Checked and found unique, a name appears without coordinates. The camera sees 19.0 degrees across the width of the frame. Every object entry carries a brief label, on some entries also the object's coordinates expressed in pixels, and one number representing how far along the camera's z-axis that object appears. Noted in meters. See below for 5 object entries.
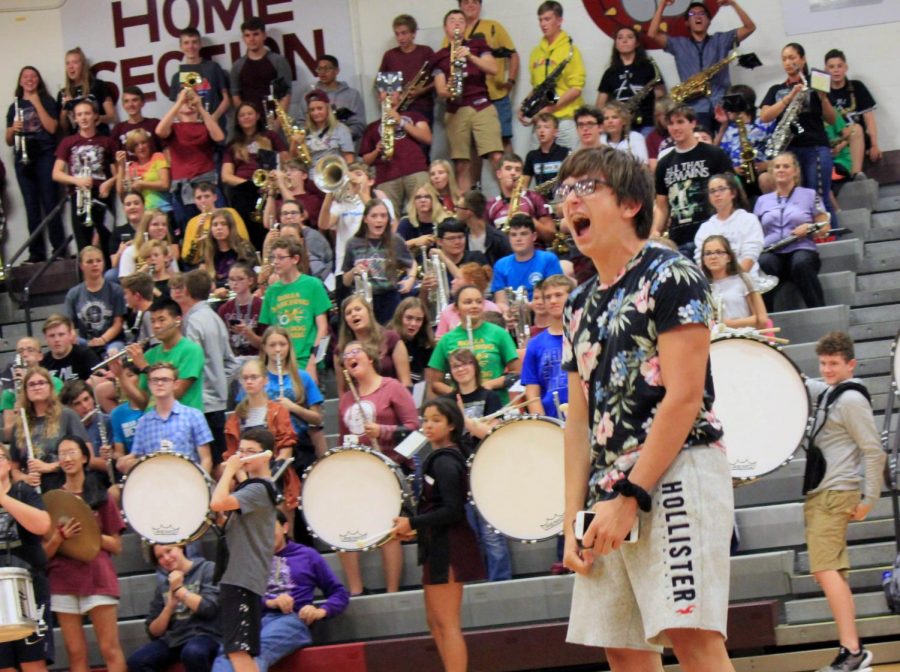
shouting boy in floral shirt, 6.76
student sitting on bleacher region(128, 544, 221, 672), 15.43
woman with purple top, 19.42
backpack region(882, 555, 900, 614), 13.54
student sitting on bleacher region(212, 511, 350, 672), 14.93
